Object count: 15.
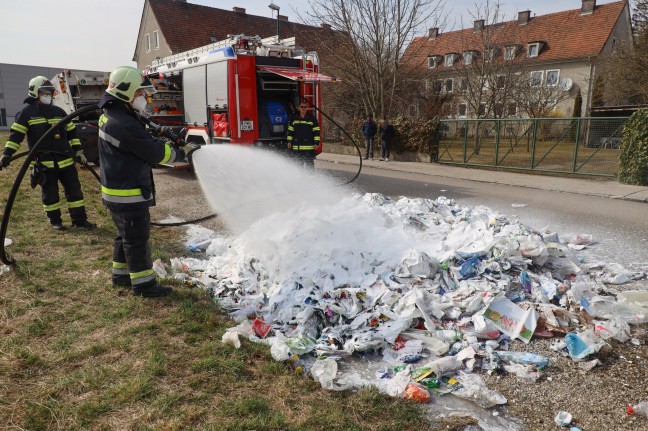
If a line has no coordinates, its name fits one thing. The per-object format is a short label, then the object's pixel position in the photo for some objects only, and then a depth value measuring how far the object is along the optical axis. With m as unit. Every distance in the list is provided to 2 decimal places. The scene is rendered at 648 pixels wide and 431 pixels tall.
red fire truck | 9.09
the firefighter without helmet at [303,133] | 9.10
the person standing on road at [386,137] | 15.82
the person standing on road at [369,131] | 16.20
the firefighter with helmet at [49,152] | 5.69
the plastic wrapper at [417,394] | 2.62
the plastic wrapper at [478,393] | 2.63
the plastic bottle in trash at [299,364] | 2.86
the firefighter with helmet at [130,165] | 3.62
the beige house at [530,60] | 18.69
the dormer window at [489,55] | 18.09
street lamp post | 16.24
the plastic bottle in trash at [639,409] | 2.51
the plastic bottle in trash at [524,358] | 3.03
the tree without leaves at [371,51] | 16.39
